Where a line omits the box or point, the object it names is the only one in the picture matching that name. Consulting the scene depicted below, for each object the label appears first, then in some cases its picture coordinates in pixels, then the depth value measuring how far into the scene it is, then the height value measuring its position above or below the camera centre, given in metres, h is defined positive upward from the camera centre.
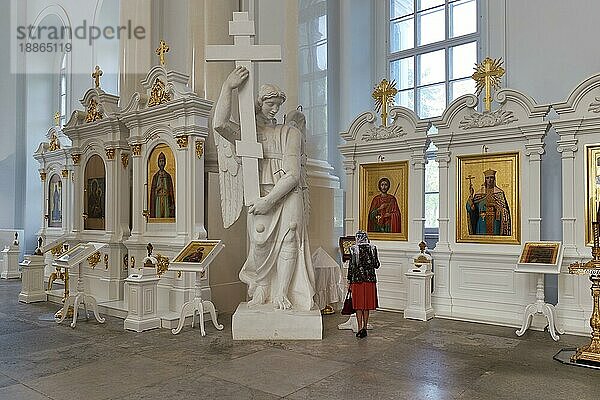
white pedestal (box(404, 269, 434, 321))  7.41 -1.25
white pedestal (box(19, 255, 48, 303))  8.97 -1.22
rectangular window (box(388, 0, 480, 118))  10.54 +3.25
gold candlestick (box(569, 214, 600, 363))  4.96 -0.95
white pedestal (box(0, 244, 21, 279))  12.82 -1.35
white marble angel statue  6.19 +0.00
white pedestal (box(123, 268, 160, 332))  6.70 -1.23
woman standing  5.99 -0.77
